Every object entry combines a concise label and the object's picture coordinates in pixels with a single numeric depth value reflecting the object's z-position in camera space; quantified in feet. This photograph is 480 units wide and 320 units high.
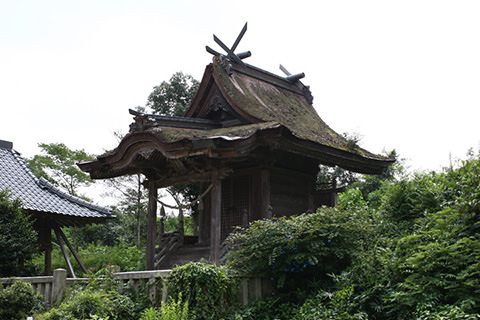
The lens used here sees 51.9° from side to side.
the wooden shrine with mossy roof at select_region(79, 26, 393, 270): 36.96
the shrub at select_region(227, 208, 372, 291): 25.54
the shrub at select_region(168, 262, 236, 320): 24.29
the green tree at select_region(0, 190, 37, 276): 34.40
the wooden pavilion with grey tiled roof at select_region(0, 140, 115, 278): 49.29
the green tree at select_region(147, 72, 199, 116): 76.07
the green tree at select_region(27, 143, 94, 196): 116.26
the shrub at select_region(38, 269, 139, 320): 24.46
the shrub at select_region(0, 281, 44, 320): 26.53
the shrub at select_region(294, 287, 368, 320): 21.14
